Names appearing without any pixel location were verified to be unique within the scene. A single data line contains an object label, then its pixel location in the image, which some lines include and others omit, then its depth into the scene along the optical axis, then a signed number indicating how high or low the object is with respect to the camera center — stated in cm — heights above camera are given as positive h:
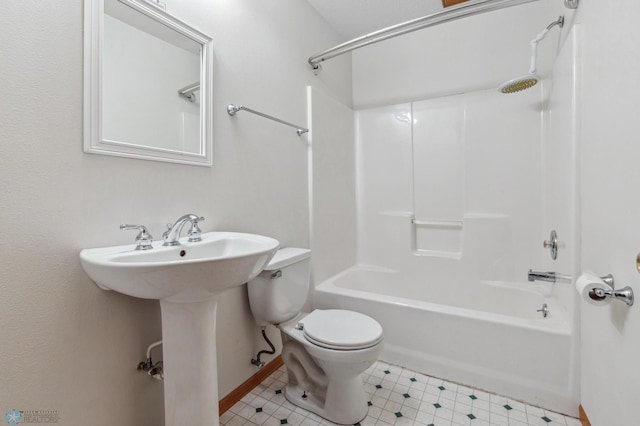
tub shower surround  145 -29
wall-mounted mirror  94 +50
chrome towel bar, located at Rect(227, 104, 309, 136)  142 +53
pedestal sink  74 -22
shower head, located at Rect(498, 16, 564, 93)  152 +73
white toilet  127 -60
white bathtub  138 -69
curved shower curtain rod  138 +103
